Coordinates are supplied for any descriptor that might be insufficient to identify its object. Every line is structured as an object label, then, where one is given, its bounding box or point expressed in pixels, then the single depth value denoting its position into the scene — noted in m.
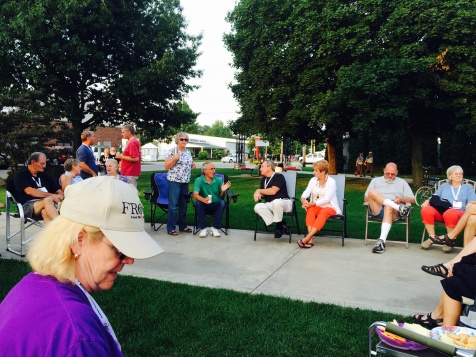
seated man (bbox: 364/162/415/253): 6.49
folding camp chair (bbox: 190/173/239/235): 7.38
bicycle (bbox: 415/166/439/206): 13.39
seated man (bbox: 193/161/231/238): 7.15
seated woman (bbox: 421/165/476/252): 6.10
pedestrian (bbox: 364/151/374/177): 25.95
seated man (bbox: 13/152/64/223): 5.92
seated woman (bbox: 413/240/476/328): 2.90
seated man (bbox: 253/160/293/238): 6.93
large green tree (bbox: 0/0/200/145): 16.06
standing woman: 7.19
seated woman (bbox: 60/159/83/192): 6.82
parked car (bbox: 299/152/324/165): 55.40
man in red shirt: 7.34
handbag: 6.23
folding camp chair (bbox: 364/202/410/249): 6.41
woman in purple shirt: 0.95
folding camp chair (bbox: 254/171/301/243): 7.58
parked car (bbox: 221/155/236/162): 63.37
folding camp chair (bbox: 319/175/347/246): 6.69
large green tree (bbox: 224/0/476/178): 14.56
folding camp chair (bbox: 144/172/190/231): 7.72
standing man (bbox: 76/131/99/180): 7.36
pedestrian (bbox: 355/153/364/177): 27.61
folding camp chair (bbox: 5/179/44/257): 5.70
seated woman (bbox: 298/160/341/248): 6.48
